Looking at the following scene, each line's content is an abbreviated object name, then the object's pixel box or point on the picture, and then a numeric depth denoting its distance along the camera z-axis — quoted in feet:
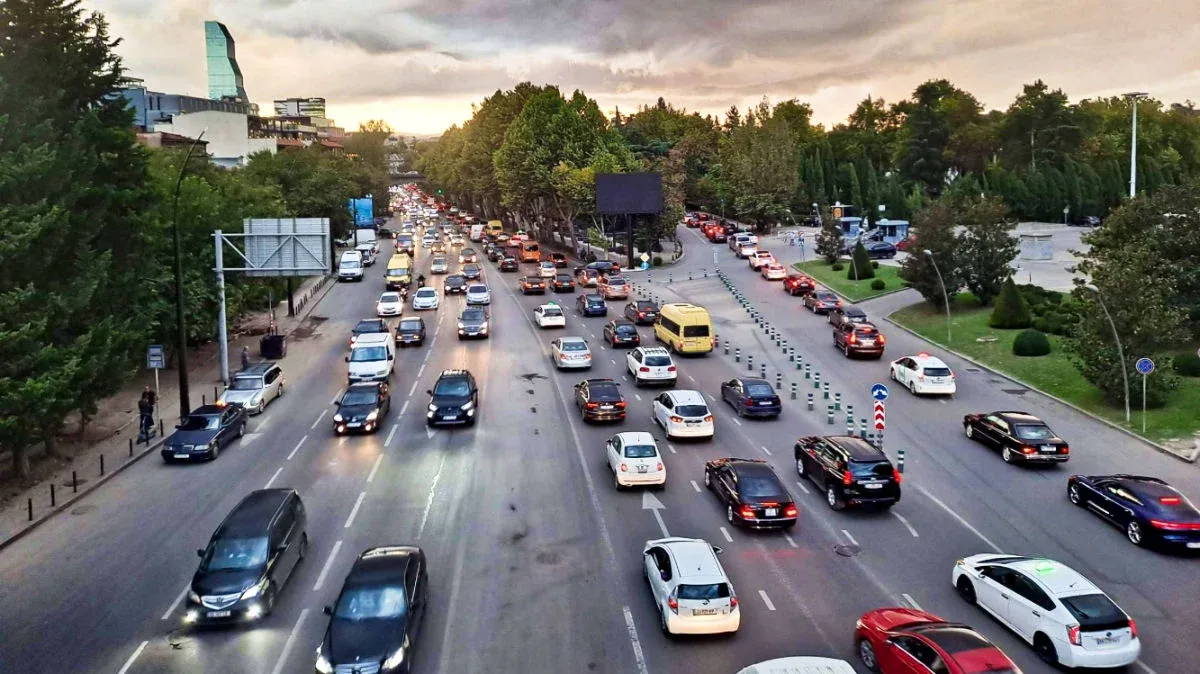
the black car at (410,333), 151.84
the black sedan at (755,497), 66.18
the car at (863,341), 136.26
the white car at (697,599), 48.96
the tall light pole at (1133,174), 197.88
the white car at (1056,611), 45.83
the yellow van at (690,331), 139.33
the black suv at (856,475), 70.28
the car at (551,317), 166.91
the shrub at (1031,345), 130.00
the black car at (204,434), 88.38
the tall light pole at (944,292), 145.12
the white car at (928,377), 111.34
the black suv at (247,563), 50.90
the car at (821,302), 175.90
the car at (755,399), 101.30
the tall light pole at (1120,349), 98.07
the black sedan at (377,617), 43.21
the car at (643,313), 169.99
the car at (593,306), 180.34
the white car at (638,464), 75.66
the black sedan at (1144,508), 62.75
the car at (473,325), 156.35
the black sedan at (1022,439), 83.35
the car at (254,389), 107.96
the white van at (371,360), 121.29
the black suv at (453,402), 98.17
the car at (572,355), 128.16
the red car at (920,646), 39.83
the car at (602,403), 98.84
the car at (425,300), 190.90
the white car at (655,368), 117.39
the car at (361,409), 96.63
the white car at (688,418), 91.45
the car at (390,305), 180.86
